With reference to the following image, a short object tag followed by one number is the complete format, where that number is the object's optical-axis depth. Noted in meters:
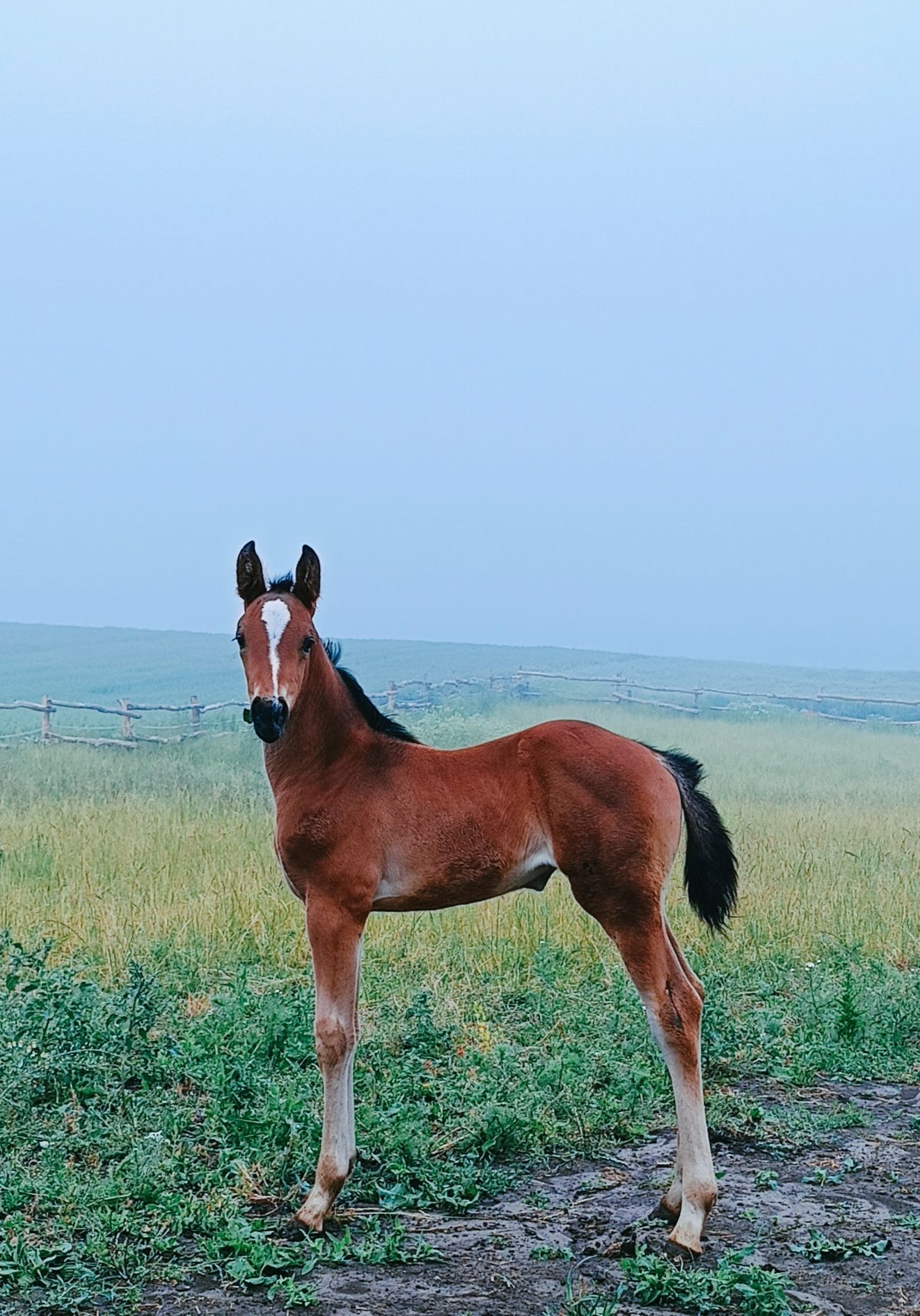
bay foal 4.49
